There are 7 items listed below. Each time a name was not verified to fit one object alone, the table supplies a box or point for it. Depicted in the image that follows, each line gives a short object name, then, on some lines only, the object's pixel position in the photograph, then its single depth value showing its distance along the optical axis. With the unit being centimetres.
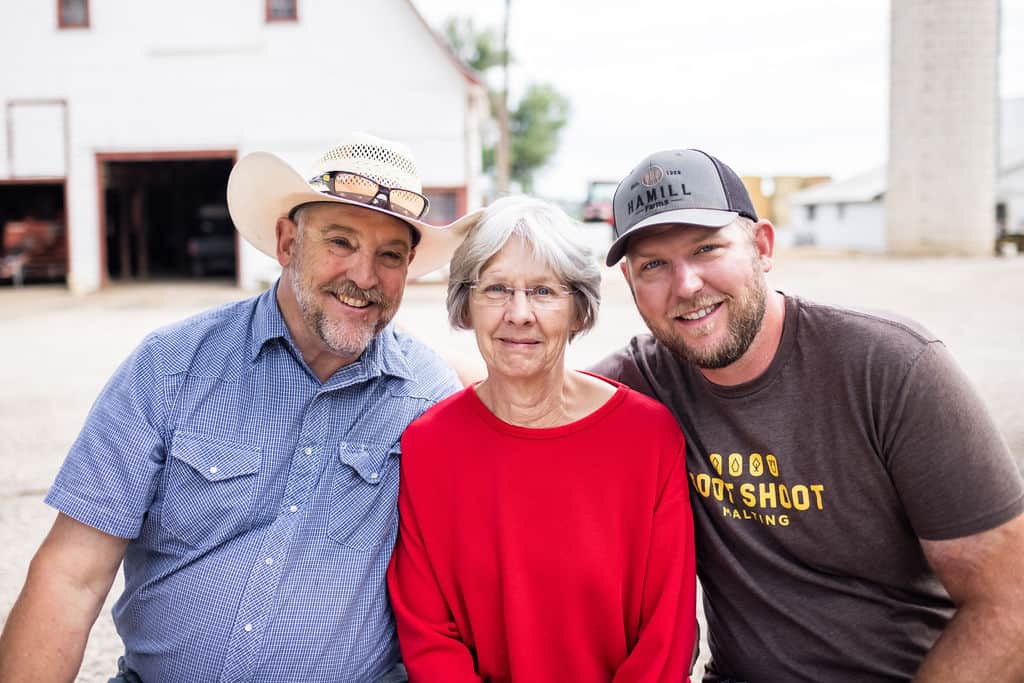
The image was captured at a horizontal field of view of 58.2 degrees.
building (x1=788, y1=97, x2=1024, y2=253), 3894
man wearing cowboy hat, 245
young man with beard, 221
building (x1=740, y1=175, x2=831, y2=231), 5600
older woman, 242
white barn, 1934
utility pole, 2202
